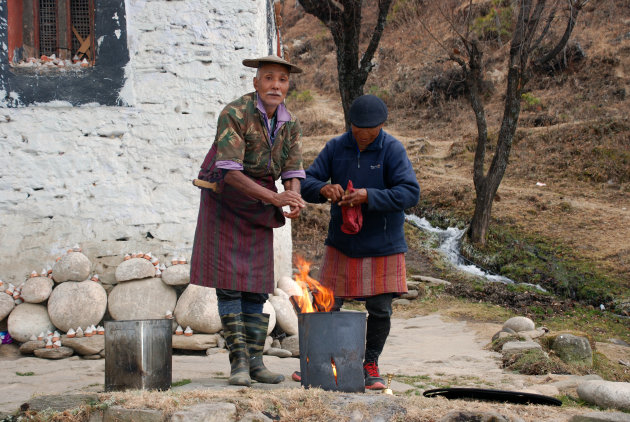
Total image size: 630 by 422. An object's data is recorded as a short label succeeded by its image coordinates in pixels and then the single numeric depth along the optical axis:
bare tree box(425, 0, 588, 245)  11.32
